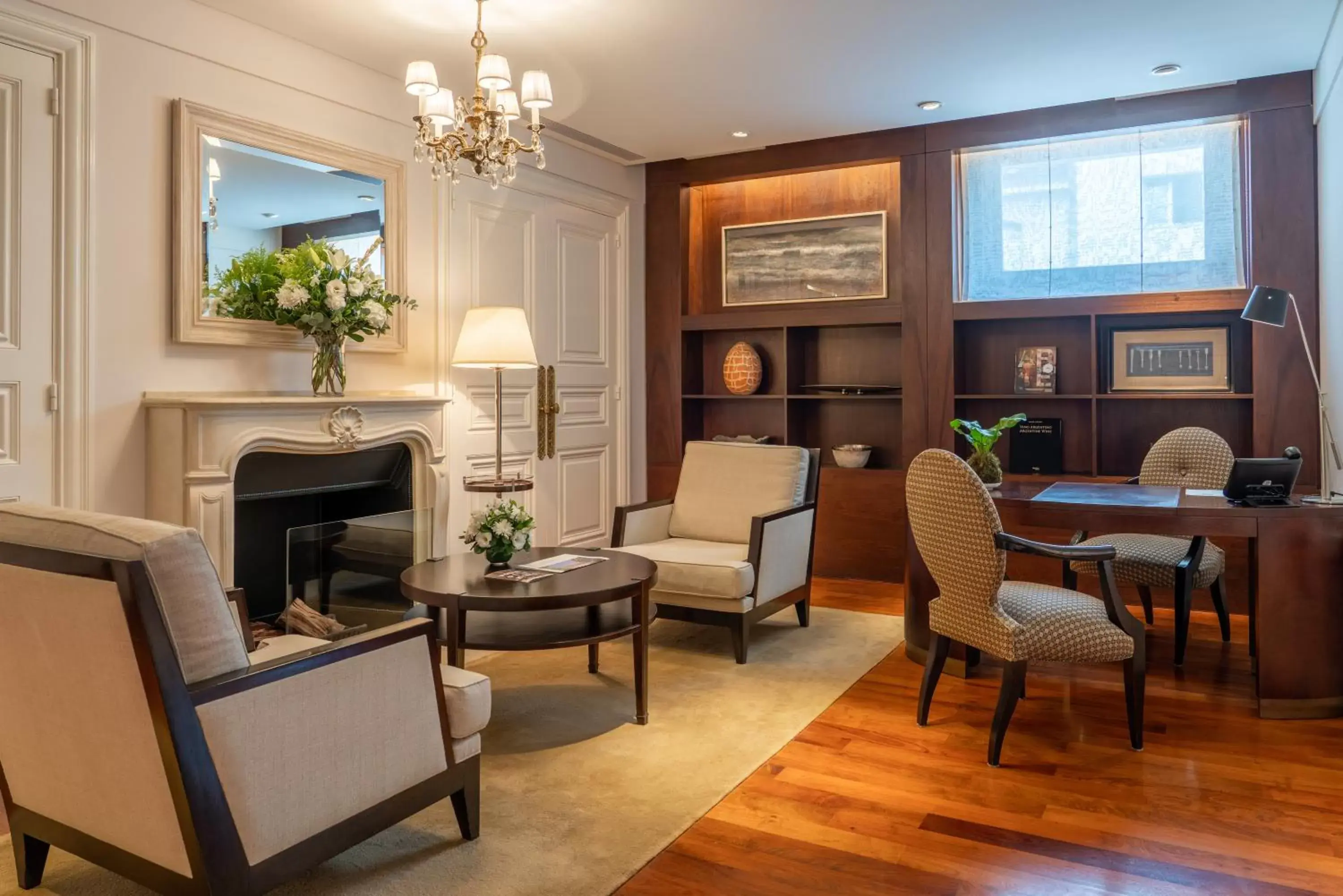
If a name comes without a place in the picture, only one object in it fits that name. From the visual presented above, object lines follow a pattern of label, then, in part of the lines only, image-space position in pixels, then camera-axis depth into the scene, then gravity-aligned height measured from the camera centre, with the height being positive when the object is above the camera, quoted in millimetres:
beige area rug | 2201 -928
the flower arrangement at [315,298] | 3836 +655
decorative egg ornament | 6230 +565
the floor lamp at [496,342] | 4445 +542
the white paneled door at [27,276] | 3145 +612
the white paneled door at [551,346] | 5043 +689
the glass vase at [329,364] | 4004 +393
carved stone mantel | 3445 +70
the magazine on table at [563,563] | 3426 -395
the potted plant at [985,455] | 3762 +5
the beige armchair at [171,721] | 1705 -525
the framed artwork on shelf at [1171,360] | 5047 +516
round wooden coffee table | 2979 -476
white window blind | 4957 +1321
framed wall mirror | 3656 +1060
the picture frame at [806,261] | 5918 +1260
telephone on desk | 3264 -83
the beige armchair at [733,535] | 3965 -369
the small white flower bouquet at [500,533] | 3377 -272
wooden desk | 3180 -452
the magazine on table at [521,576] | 3219 -410
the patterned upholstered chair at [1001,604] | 2859 -467
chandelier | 3410 +1227
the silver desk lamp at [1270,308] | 3639 +572
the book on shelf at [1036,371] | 5422 +489
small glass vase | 3377 -341
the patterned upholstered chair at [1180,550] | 3799 -391
